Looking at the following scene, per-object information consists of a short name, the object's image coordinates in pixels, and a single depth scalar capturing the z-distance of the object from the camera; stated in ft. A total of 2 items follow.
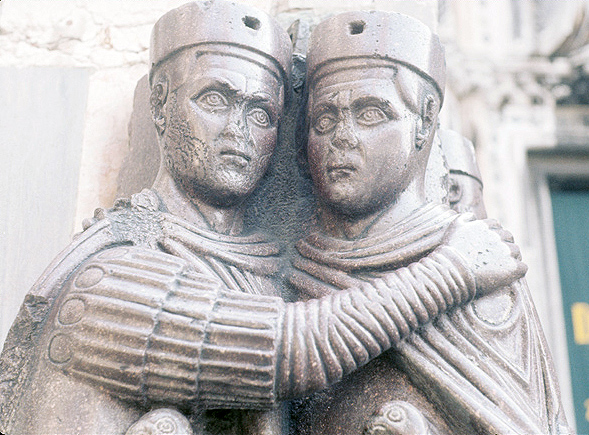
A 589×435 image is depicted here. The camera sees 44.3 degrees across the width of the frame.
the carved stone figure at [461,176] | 7.54
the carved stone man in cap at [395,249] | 5.18
